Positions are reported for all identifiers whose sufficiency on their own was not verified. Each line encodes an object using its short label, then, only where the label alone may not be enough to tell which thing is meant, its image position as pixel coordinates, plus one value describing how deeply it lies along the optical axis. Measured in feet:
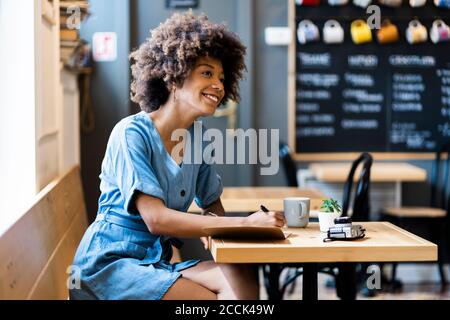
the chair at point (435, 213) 14.88
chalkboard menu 15.48
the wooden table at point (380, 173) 14.53
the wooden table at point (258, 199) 10.19
